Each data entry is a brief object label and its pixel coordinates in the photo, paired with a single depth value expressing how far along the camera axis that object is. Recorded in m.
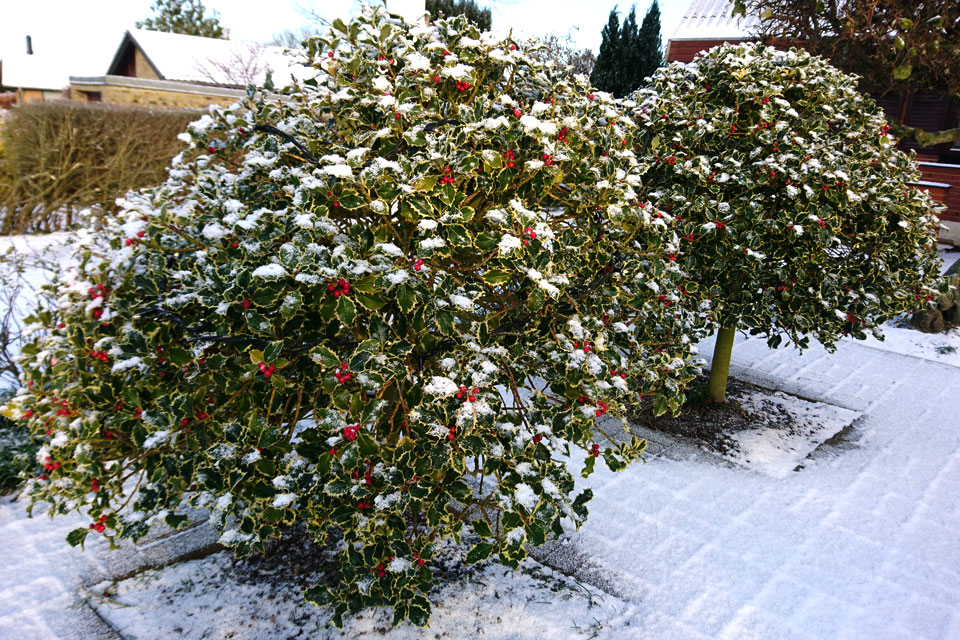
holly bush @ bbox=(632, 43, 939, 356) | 4.15
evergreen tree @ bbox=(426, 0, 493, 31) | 18.11
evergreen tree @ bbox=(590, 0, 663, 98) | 16.91
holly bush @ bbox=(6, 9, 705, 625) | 2.19
